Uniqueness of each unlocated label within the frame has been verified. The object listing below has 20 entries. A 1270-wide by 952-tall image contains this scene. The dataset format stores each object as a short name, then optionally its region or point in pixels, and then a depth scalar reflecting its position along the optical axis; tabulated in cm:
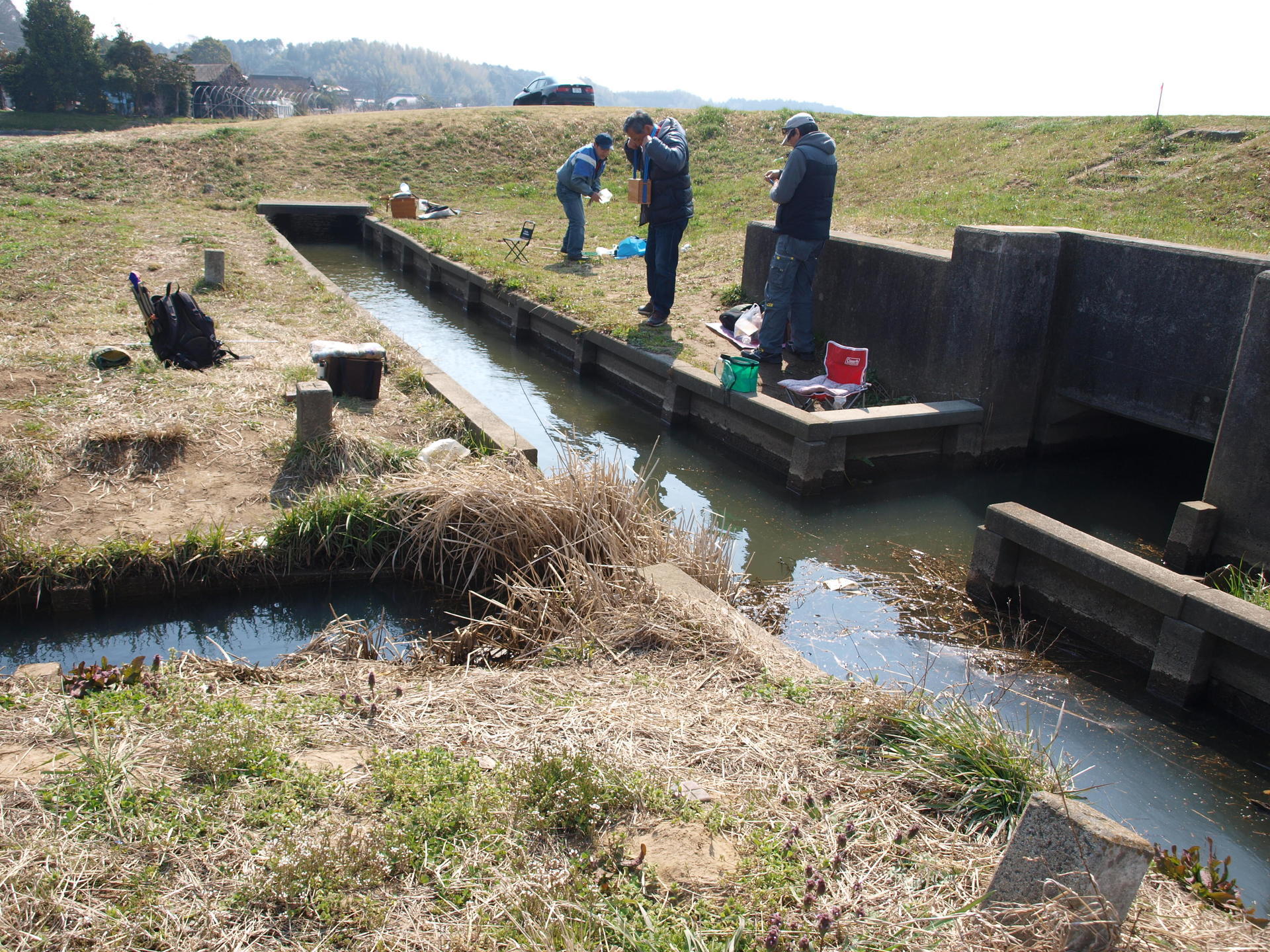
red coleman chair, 902
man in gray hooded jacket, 962
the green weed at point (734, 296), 1195
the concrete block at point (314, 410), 654
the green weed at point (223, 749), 324
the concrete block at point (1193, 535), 652
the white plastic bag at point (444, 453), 657
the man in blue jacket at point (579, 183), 1503
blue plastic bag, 1548
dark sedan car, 3181
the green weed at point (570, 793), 312
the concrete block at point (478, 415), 675
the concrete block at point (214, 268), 1155
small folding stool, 1588
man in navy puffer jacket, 1046
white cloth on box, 769
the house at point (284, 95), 5059
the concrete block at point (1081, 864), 249
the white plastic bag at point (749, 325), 1069
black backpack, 827
